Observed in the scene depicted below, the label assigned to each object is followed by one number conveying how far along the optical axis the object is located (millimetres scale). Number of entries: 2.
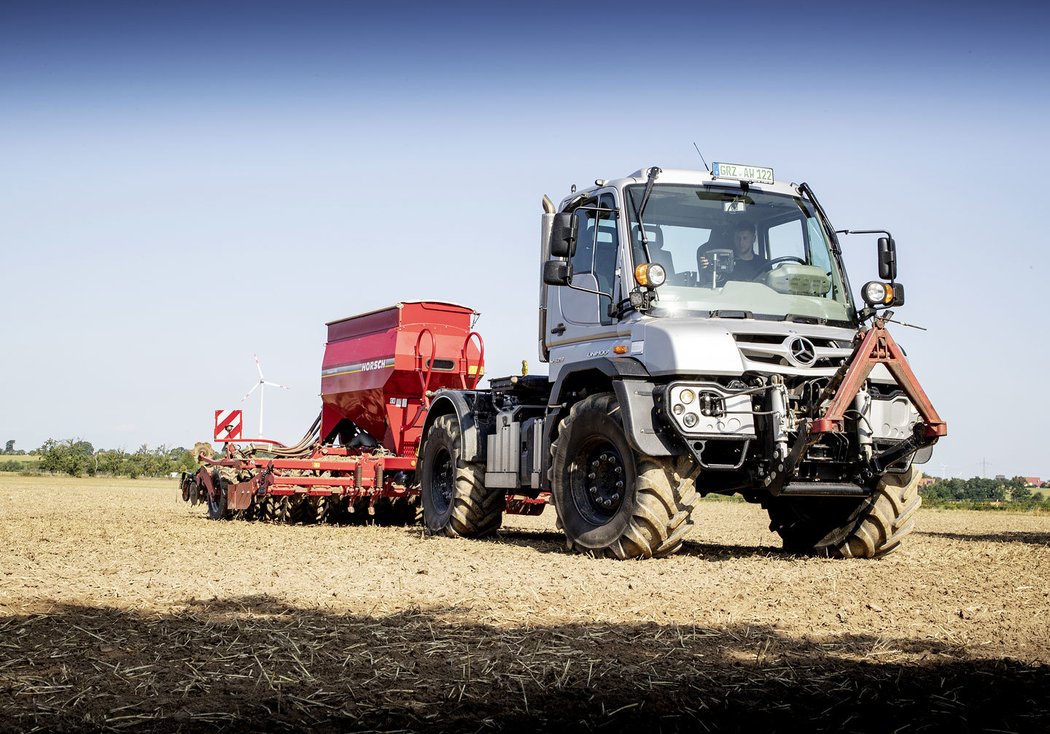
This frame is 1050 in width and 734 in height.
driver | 10219
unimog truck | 9148
